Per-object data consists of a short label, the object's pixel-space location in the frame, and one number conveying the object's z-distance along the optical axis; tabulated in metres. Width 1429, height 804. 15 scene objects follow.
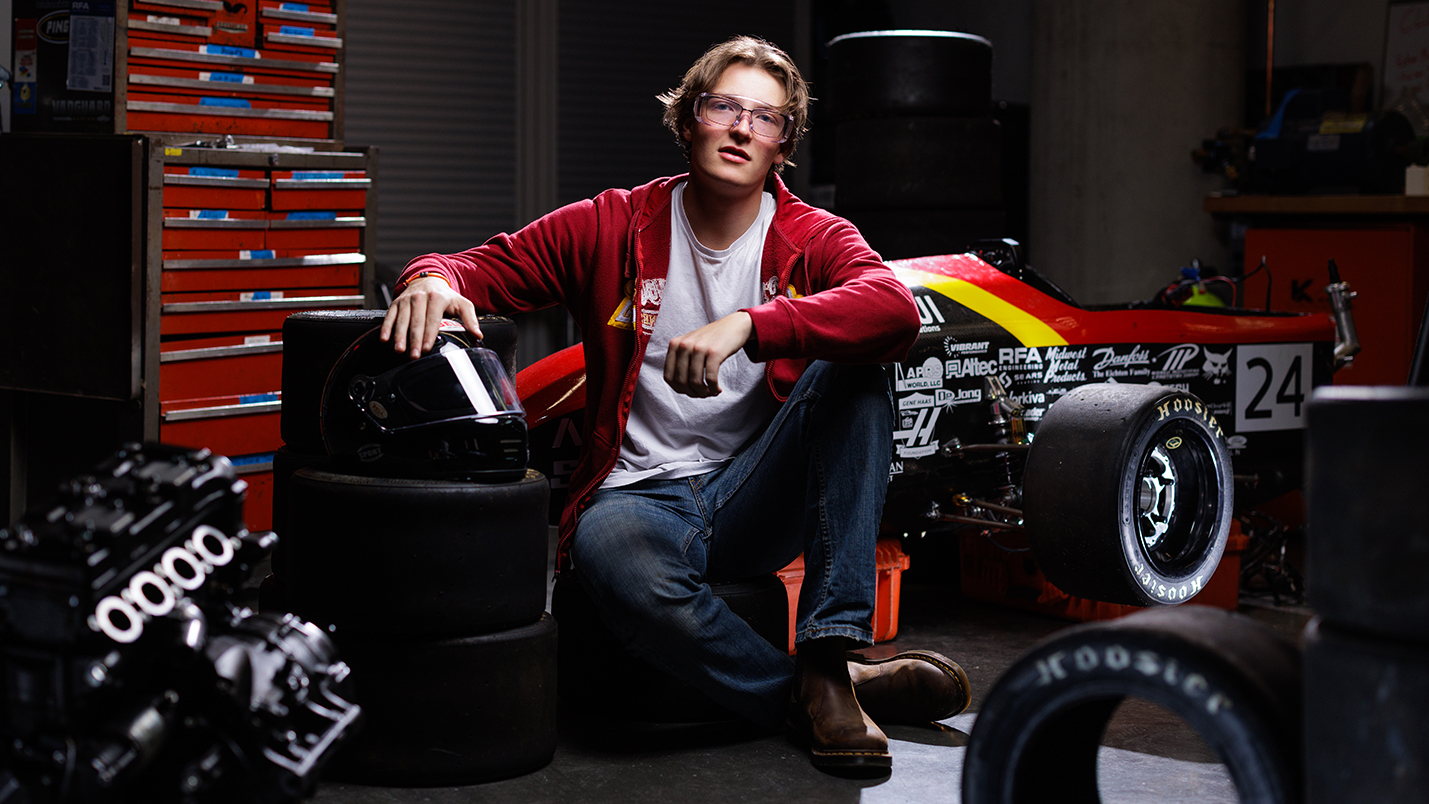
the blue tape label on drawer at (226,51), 3.72
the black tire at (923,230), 4.95
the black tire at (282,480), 2.28
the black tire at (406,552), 2.02
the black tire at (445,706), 2.08
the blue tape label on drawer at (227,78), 3.74
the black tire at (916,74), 4.91
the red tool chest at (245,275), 3.66
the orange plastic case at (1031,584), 3.37
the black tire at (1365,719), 1.20
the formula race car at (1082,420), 2.70
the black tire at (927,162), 4.95
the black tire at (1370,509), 1.20
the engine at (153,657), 1.39
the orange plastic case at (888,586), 3.12
